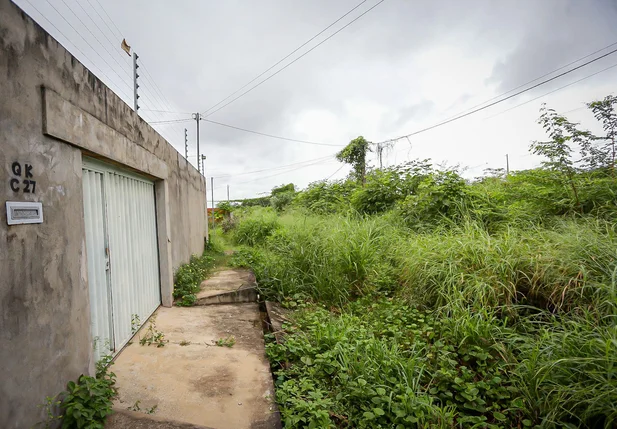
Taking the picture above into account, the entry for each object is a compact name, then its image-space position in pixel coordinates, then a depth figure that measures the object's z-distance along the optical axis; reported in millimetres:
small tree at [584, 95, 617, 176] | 4598
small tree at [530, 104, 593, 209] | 4445
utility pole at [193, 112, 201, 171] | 14414
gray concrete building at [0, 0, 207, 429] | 1430
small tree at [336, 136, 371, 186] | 14852
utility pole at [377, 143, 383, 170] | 13749
